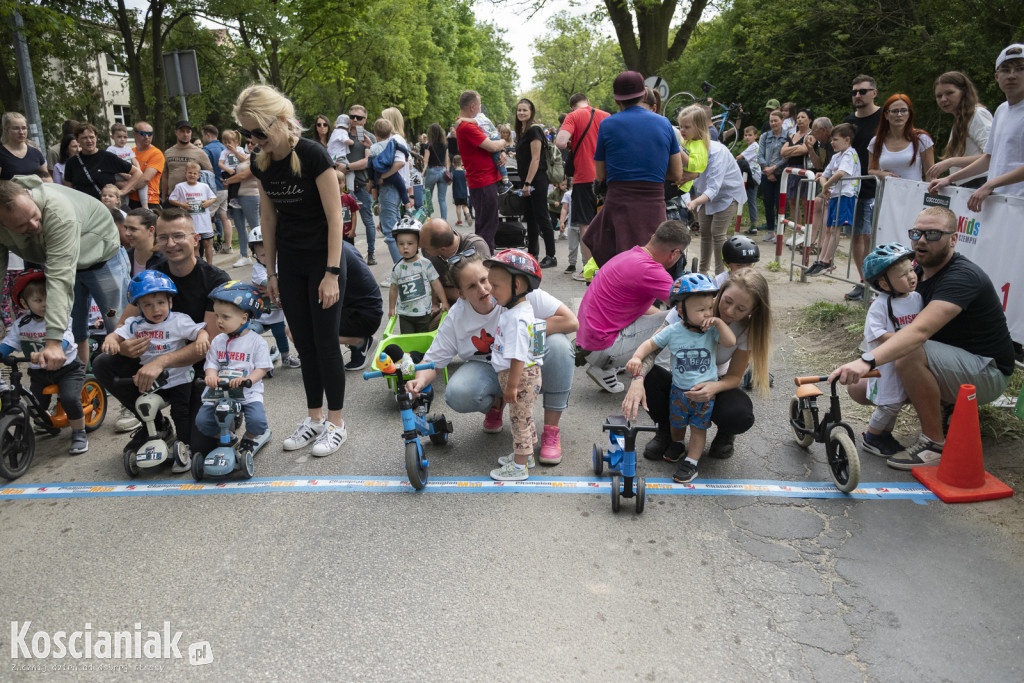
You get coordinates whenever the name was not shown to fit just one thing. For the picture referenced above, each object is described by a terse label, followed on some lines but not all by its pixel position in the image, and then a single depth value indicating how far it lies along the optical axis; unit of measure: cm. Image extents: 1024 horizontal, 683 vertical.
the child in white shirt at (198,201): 983
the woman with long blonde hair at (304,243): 412
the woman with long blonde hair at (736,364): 414
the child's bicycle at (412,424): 397
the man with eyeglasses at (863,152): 768
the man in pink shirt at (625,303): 531
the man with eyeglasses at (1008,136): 507
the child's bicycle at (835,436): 386
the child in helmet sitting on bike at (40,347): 492
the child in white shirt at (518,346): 407
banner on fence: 487
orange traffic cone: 386
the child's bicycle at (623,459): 370
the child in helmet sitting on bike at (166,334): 451
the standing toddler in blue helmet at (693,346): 414
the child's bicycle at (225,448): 435
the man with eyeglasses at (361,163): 1132
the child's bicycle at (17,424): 449
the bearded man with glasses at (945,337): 404
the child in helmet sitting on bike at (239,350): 444
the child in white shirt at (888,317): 413
